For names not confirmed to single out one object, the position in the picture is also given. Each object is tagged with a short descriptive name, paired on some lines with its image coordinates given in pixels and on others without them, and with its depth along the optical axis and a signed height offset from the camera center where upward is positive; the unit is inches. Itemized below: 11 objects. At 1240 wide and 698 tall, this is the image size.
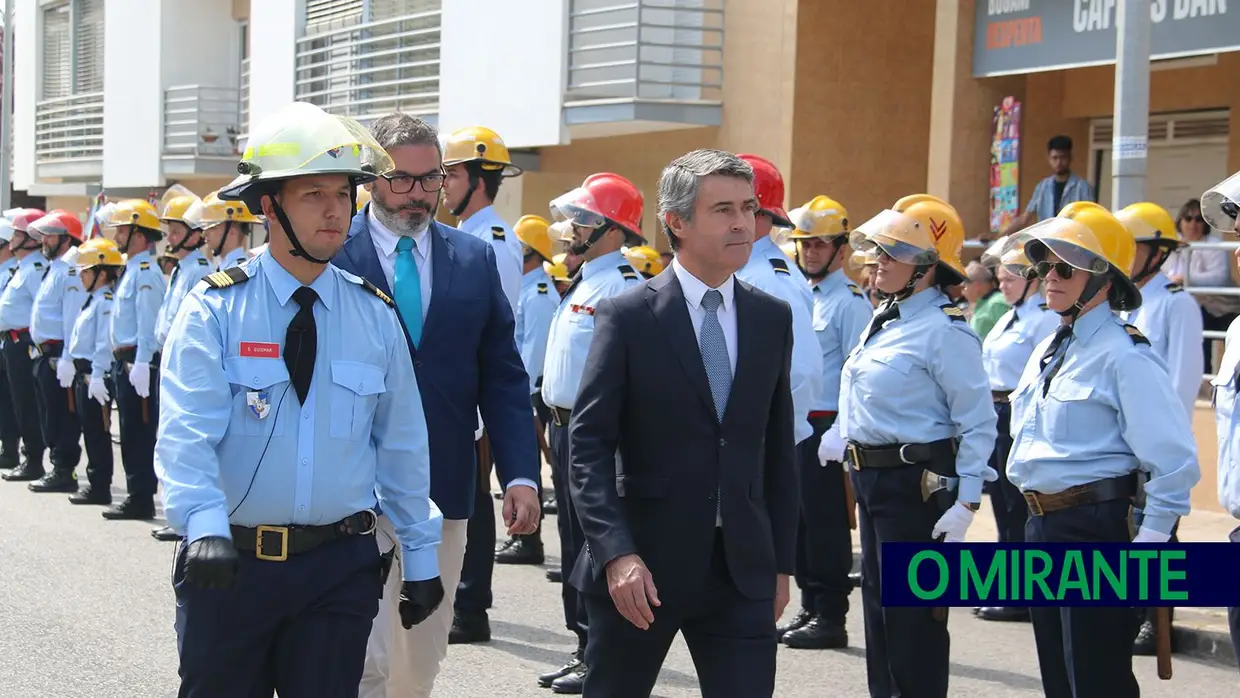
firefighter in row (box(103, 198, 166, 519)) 466.3 -50.0
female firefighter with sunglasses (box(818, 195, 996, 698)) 237.0 -29.7
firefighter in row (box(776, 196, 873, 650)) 321.4 -48.3
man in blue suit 208.5 -15.7
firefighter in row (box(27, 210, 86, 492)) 535.2 -51.6
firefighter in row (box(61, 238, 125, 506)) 490.9 -49.3
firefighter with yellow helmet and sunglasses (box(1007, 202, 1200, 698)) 209.5 -26.1
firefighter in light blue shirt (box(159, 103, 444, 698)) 152.9 -21.5
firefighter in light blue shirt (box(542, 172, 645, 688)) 310.0 -11.1
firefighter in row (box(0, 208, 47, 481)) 569.9 -55.2
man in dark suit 176.6 -26.8
